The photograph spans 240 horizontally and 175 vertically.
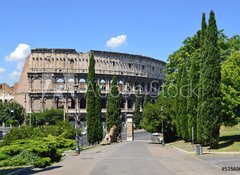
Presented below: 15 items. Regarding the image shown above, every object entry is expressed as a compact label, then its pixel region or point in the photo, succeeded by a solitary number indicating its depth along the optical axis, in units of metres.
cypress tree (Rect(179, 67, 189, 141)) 39.50
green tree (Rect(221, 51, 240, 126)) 29.86
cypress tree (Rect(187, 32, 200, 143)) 35.81
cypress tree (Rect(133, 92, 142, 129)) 94.19
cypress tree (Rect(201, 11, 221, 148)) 28.20
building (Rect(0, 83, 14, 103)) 122.97
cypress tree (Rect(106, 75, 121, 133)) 54.57
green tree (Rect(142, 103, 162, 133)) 46.81
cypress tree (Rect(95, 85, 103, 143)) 48.09
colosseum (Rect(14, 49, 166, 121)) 104.06
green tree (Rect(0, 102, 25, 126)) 93.31
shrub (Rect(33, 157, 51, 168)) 20.09
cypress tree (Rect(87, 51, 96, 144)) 47.25
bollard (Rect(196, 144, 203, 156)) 25.68
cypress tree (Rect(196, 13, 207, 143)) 29.22
